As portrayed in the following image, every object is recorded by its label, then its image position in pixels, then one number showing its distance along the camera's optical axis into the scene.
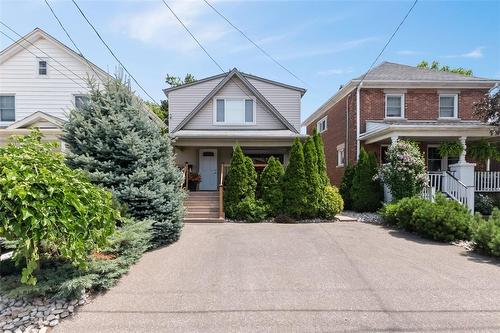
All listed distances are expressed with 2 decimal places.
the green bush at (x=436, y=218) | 8.31
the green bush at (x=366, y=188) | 13.14
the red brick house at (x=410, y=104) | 15.35
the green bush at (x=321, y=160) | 12.05
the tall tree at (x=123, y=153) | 6.85
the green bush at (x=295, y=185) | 11.39
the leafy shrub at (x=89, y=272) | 4.35
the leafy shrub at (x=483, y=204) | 13.12
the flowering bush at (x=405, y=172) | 11.45
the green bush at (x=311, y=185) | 11.42
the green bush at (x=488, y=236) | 6.74
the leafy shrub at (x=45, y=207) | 3.87
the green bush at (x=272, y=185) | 11.57
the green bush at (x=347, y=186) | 14.01
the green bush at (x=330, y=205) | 11.52
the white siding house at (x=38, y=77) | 15.41
